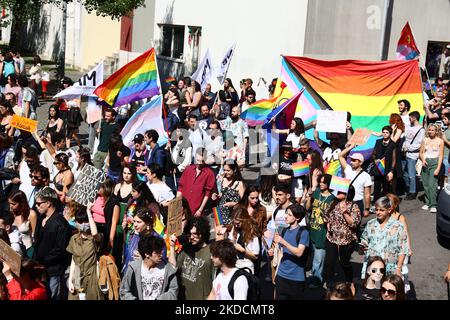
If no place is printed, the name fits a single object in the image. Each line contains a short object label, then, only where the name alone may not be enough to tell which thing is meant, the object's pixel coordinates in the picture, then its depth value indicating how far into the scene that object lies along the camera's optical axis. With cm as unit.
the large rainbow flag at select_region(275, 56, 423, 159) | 1280
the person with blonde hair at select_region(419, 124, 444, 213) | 1175
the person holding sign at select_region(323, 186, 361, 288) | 831
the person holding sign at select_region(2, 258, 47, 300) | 609
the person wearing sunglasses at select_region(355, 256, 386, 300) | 672
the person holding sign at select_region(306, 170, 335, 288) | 859
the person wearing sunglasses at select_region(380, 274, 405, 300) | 597
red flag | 1477
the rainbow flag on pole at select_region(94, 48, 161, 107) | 1216
